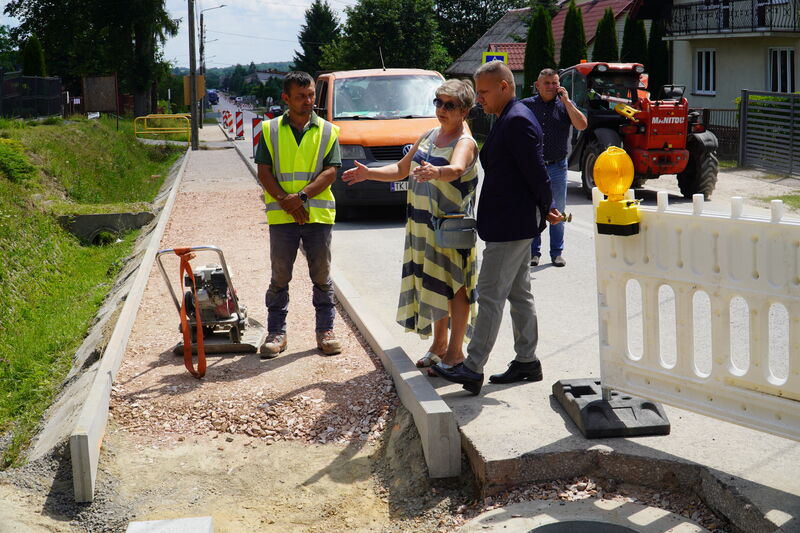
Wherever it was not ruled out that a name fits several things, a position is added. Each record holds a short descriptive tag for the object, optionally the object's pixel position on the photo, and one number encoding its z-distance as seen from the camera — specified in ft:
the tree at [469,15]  245.45
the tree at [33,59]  143.64
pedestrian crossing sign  66.41
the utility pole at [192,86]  109.09
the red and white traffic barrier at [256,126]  78.49
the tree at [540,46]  130.77
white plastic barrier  13.33
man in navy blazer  17.03
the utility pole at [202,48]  258.16
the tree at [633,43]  122.14
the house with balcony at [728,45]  99.14
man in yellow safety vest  21.04
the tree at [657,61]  123.24
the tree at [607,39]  121.60
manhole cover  13.30
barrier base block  15.57
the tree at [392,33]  167.02
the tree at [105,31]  177.06
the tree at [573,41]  127.34
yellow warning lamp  14.92
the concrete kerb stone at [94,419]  15.65
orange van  43.47
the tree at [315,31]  346.33
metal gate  63.31
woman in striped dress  18.22
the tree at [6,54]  319.14
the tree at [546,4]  142.10
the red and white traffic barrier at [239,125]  129.98
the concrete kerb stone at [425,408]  15.83
